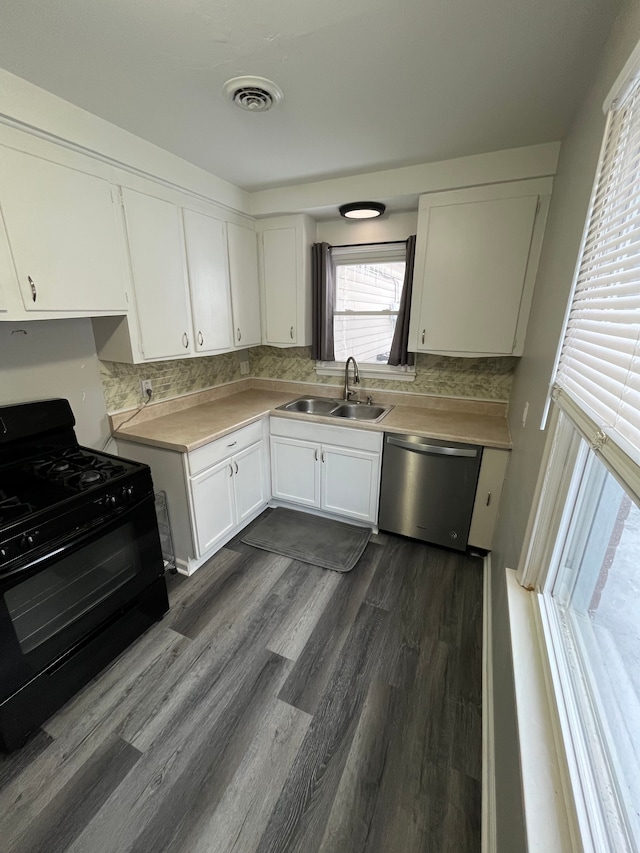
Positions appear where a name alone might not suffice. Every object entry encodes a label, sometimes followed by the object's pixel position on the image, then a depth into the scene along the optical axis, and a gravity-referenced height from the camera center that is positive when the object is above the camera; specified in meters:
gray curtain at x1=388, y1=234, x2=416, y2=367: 2.53 -0.08
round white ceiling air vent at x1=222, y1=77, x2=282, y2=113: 1.39 +0.88
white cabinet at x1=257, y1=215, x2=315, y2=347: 2.72 +0.29
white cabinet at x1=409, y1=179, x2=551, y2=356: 2.03 +0.31
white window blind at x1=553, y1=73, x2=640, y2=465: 0.70 +0.04
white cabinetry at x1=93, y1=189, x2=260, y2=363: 2.00 +0.19
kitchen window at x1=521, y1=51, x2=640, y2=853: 0.69 -0.55
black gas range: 1.30 -1.02
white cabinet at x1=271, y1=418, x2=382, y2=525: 2.54 -1.11
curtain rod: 2.68 +0.55
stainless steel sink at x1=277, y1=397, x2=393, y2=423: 2.87 -0.74
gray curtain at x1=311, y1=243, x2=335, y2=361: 2.80 +0.13
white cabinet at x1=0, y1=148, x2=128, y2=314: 1.46 +0.34
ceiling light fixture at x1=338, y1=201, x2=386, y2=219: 2.34 +0.70
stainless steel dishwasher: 2.25 -1.10
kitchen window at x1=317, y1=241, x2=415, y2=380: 2.77 +0.11
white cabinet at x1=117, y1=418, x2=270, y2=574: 2.11 -1.08
